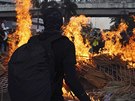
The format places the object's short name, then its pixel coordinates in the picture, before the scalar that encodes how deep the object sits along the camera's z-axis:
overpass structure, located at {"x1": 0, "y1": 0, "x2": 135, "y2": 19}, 72.25
